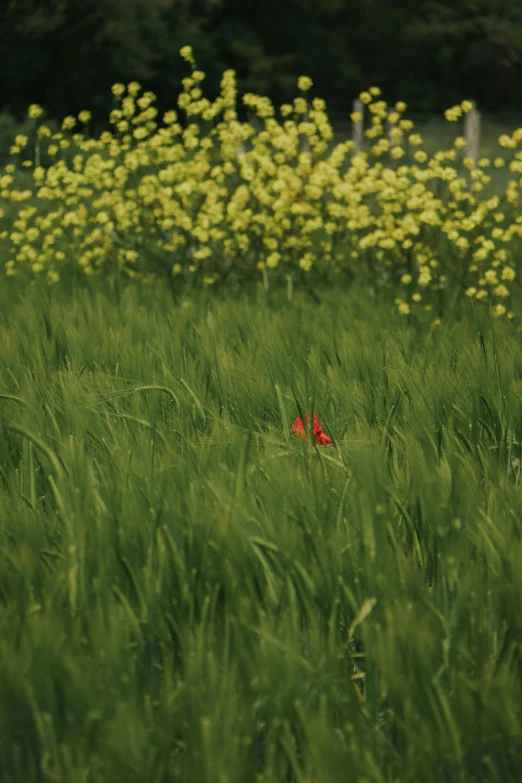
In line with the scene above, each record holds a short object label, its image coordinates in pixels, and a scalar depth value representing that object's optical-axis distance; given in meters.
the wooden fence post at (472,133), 26.27
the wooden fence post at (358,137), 27.53
